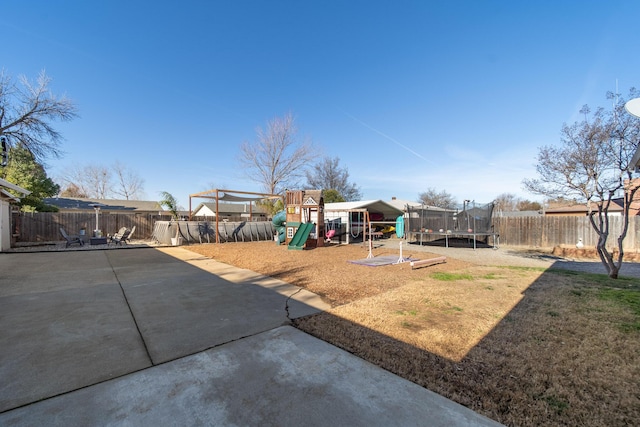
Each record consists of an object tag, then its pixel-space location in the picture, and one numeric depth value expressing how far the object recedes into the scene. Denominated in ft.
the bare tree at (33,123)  54.19
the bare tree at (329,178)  122.21
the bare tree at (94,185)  131.23
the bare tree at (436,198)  149.08
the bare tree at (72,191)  128.00
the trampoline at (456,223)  49.78
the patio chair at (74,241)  44.74
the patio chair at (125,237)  49.62
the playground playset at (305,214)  46.85
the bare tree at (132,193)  139.33
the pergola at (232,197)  52.01
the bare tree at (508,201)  193.26
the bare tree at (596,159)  24.10
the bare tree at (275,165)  96.94
